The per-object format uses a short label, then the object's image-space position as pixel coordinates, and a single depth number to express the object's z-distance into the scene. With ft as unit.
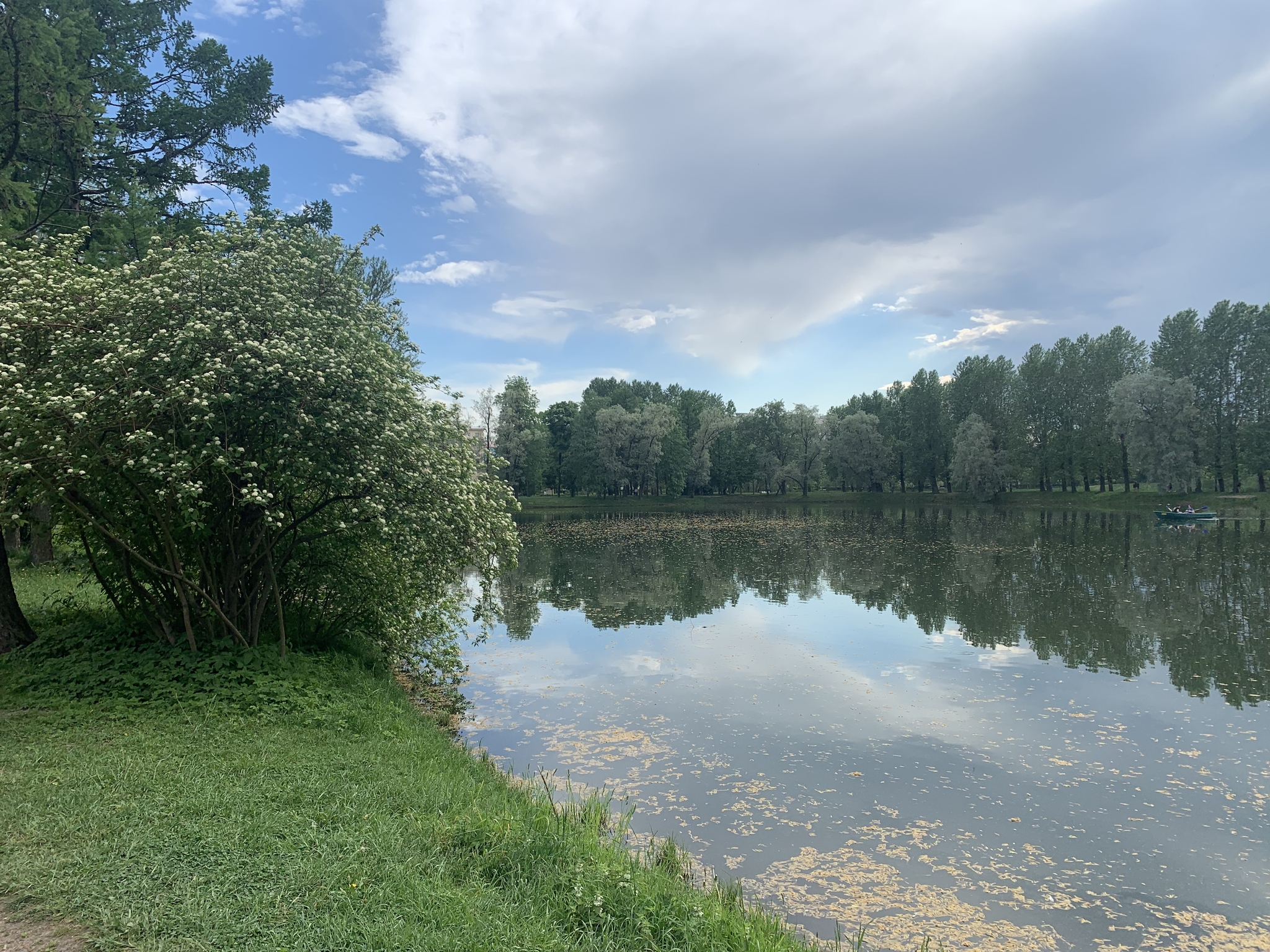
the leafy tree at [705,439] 278.26
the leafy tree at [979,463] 222.48
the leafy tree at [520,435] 244.22
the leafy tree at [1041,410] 228.22
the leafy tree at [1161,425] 180.55
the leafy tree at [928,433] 258.37
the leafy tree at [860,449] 265.34
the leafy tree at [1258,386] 177.78
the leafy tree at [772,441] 275.80
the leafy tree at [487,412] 250.16
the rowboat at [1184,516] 143.02
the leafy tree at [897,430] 269.64
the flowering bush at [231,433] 26.18
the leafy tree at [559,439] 287.89
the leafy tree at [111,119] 45.52
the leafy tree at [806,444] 275.39
